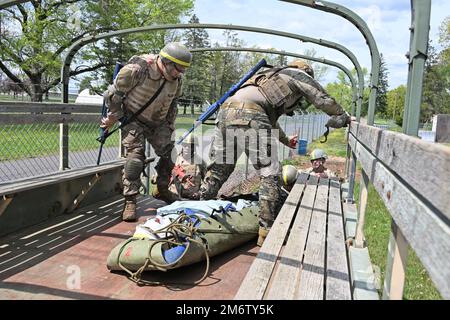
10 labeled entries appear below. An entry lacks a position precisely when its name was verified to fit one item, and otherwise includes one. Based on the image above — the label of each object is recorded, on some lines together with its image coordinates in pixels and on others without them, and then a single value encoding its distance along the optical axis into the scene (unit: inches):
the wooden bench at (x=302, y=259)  82.6
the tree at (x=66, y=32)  813.2
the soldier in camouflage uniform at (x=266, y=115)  156.9
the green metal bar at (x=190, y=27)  192.5
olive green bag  116.9
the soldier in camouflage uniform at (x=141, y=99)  169.2
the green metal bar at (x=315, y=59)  243.8
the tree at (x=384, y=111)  964.7
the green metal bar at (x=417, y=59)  61.3
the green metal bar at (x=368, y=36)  129.3
